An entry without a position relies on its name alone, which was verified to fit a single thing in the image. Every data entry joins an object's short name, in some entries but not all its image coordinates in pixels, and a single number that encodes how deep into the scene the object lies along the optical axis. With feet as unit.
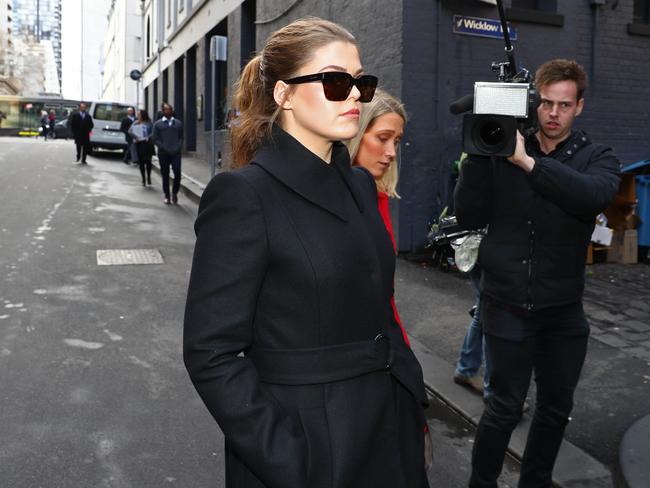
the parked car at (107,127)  85.05
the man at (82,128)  71.92
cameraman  9.83
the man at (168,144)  47.14
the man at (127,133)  77.00
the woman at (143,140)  56.18
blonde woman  9.86
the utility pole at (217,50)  43.81
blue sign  30.32
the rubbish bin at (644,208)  31.14
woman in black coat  5.49
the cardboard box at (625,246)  30.91
